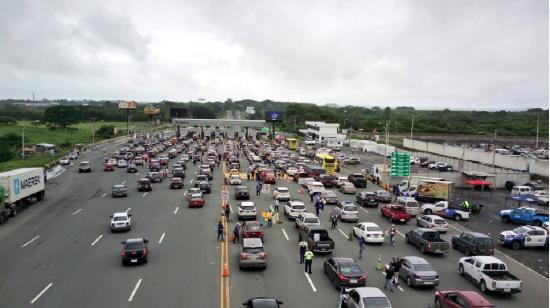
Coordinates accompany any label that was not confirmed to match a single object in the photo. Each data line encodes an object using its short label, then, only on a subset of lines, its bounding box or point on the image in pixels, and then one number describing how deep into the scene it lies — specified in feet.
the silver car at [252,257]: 79.20
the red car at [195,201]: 138.82
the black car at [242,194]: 152.25
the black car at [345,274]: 69.46
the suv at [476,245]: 93.61
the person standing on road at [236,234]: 98.43
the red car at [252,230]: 96.43
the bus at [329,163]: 231.09
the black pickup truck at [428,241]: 93.04
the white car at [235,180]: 184.65
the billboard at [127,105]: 497.87
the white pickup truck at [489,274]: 70.64
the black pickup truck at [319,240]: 89.92
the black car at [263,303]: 54.13
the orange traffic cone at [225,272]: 75.82
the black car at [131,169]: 227.20
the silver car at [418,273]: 72.13
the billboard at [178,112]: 448.65
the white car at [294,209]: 122.31
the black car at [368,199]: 146.00
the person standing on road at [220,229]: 100.32
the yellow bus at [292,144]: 376.35
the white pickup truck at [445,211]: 134.72
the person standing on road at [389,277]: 70.69
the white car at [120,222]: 107.76
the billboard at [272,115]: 425.69
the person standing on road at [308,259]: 78.02
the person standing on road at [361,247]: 88.79
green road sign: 171.94
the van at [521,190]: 178.18
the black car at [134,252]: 82.17
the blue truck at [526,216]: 129.59
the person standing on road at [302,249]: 84.12
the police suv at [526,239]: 104.27
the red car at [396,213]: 123.95
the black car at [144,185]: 171.22
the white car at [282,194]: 150.00
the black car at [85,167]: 231.30
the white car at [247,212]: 119.85
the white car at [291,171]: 213.46
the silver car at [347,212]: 122.62
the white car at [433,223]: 115.96
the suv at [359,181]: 189.47
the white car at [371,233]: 99.45
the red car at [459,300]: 56.90
